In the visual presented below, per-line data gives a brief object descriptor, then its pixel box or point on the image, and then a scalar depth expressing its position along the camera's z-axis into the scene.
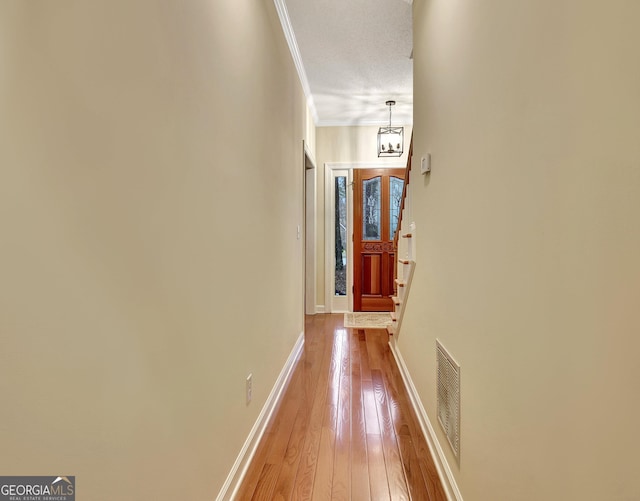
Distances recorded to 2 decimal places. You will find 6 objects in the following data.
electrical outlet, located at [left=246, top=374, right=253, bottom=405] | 1.69
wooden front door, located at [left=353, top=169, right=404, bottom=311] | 4.84
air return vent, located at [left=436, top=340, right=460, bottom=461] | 1.39
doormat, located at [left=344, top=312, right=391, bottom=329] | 4.28
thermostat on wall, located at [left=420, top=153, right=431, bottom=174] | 1.97
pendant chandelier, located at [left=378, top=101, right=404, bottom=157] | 4.22
